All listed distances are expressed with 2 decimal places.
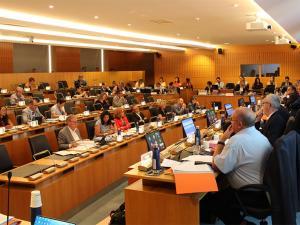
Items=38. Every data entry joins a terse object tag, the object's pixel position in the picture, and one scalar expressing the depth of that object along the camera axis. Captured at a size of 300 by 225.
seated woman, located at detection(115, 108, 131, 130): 5.52
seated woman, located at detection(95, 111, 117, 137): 5.04
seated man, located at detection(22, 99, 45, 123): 6.16
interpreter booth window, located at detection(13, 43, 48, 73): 12.69
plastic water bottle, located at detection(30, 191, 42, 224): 1.75
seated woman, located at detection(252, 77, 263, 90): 13.51
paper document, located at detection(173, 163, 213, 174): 2.55
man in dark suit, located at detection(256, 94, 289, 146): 3.74
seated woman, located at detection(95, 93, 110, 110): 7.99
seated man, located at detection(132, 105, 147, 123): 6.24
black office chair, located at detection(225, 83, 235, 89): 14.01
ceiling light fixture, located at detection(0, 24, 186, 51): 7.88
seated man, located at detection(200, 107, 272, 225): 2.58
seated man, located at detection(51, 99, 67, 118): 6.72
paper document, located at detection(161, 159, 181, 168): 2.77
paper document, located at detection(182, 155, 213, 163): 2.86
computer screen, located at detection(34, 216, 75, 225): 1.44
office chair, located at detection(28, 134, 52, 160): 3.90
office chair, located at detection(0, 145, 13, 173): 3.55
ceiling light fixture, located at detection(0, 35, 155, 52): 10.07
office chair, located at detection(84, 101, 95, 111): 7.85
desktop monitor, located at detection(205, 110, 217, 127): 5.55
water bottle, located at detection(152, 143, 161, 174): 2.70
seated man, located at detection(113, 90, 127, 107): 8.90
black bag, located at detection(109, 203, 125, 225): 2.54
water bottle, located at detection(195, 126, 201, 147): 3.54
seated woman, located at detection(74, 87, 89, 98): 10.34
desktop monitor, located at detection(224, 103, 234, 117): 5.91
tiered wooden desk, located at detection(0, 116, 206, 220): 3.01
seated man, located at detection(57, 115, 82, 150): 4.36
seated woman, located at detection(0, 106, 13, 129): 5.66
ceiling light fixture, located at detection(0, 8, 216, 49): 6.61
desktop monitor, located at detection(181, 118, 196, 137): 4.15
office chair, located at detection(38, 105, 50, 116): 7.28
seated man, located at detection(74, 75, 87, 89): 12.46
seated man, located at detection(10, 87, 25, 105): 8.24
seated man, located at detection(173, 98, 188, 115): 7.46
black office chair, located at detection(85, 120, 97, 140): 5.09
